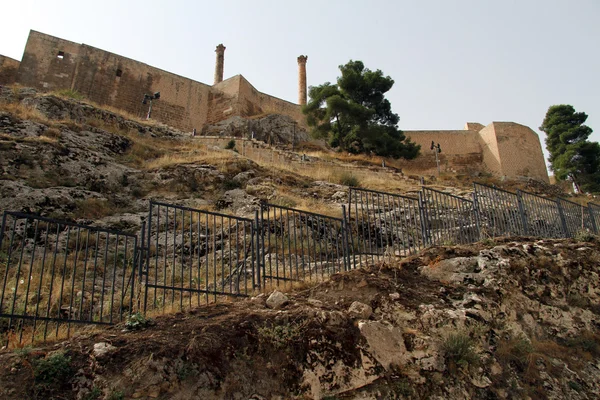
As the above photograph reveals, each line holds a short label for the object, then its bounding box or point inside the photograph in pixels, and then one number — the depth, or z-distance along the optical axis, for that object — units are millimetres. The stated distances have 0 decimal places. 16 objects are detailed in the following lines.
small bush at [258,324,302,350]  4633
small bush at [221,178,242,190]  13188
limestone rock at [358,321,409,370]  4832
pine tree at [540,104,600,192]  29656
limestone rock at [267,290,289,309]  5477
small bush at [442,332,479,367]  4969
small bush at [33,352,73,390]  3848
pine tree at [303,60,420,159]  25783
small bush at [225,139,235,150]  19875
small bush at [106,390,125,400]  3803
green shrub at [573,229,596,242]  8953
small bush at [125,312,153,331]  4828
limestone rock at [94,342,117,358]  4180
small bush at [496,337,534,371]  5326
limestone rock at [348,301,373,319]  5303
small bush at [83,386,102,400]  3805
